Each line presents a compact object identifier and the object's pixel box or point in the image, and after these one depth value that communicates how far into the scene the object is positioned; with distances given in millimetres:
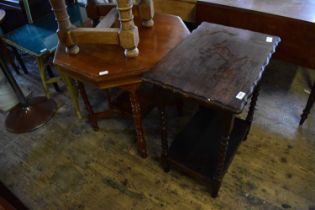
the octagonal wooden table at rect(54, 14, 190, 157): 1156
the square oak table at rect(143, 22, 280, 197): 969
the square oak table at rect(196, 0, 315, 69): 1396
